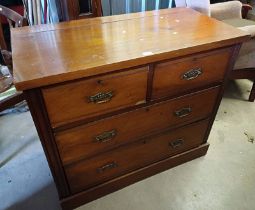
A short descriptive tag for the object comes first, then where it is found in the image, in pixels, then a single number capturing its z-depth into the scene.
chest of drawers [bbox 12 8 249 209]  0.79
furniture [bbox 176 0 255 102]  1.41
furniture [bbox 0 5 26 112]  1.20
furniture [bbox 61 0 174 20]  1.51
